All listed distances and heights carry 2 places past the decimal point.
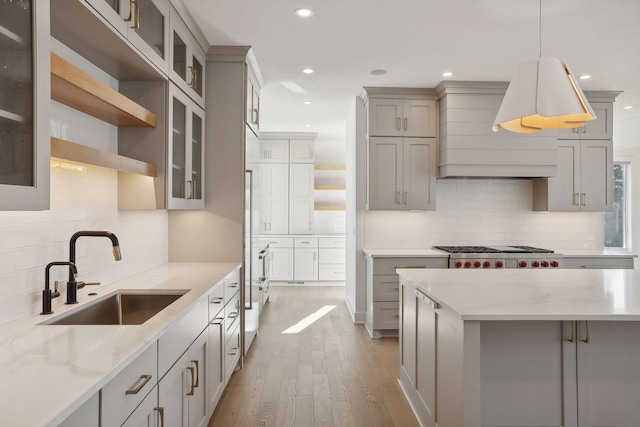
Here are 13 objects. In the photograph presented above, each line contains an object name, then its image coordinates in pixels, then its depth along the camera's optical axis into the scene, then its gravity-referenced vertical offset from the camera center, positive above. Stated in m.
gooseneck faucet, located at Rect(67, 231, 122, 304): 1.87 -0.19
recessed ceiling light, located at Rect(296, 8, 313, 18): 2.73 +1.32
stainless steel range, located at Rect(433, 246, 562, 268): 4.16 -0.45
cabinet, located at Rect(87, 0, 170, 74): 1.80 +0.92
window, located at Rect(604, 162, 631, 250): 5.67 -0.02
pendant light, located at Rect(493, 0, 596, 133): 2.13 +0.63
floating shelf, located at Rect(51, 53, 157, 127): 1.56 +0.51
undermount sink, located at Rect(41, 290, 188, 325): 2.20 -0.50
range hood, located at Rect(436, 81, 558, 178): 4.27 +0.78
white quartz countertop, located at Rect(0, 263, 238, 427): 0.92 -0.43
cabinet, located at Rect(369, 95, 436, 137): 4.48 +1.02
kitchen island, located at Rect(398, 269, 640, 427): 1.89 -0.69
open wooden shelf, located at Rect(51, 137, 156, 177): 1.54 +0.23
